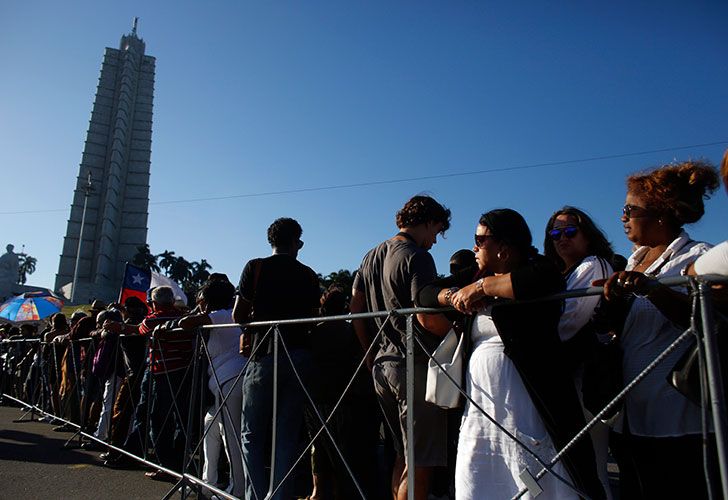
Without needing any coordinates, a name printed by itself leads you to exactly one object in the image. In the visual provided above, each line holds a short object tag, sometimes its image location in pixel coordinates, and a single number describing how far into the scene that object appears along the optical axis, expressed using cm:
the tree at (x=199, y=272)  9269
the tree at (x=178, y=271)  9019
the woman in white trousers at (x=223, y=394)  379
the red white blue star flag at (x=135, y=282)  1041
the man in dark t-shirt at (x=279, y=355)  334
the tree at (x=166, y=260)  9150
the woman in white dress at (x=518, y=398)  184
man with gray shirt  260
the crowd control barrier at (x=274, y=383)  141
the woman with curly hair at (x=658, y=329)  167
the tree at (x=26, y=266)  10394
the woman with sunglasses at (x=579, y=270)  192
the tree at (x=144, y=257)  7619
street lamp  6000
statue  6611
